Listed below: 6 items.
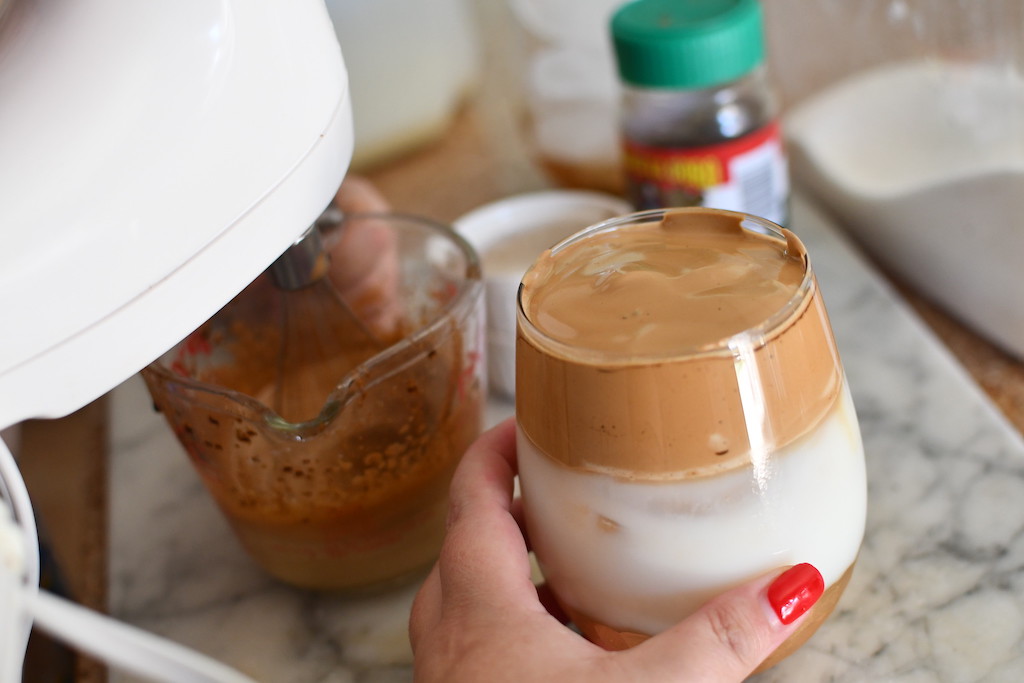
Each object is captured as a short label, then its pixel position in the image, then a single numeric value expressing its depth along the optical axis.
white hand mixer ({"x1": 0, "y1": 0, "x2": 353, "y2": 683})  0.29
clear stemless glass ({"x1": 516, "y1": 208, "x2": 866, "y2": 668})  0.28
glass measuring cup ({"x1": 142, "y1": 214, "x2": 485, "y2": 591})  0.40
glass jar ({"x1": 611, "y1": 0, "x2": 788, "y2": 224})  0.57
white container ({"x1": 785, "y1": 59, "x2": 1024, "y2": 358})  0.55
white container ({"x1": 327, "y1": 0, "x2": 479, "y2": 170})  0.83
